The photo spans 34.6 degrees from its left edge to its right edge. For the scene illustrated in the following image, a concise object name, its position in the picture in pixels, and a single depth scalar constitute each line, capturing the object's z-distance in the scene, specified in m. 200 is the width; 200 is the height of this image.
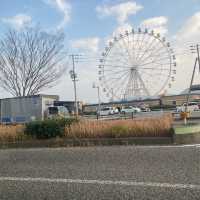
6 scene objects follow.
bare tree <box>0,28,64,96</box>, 28.03
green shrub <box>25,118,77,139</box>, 12.89
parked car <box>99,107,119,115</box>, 53.78
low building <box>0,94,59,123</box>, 27.44
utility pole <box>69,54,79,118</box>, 45.64
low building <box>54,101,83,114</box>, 32.50
